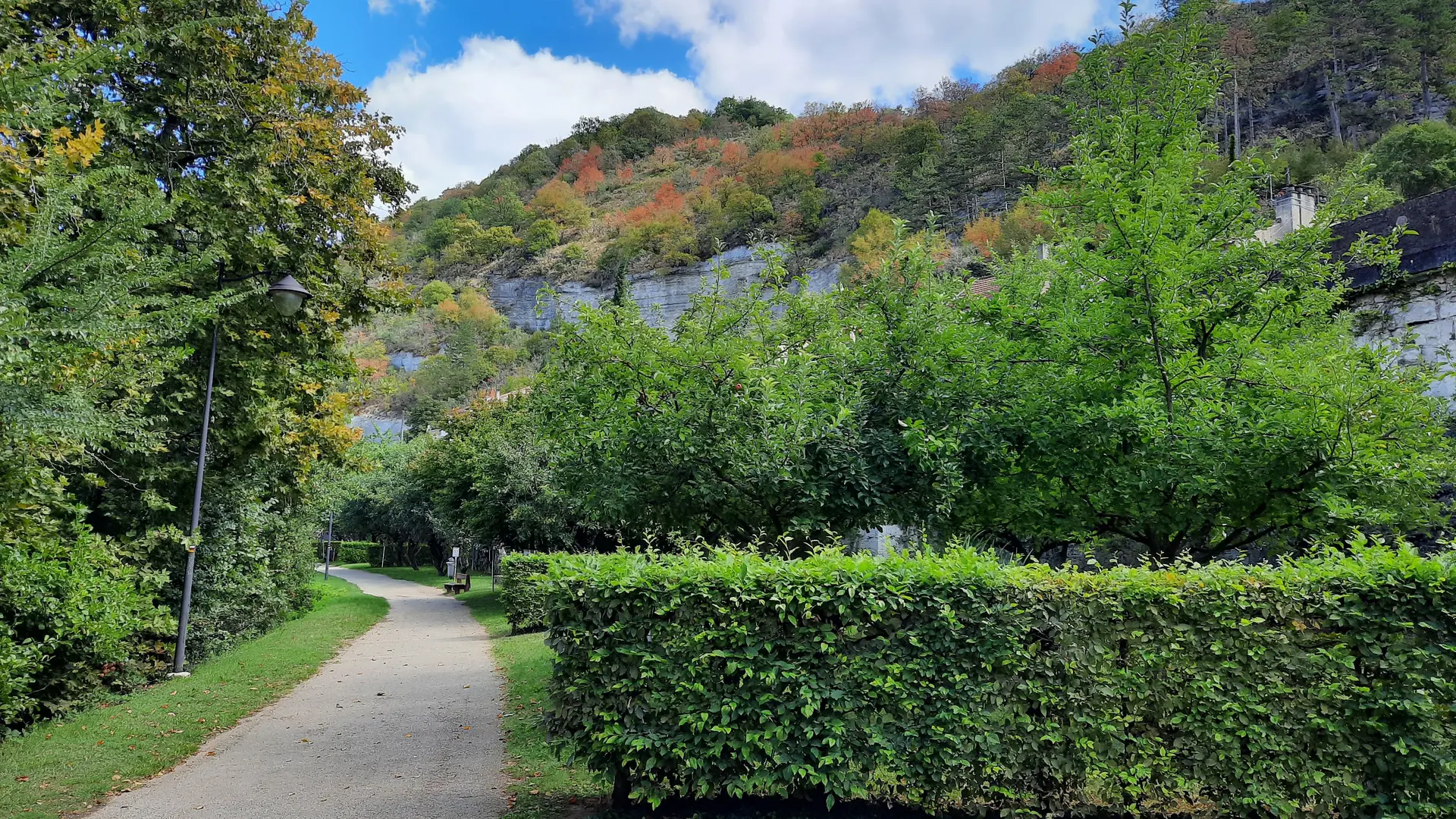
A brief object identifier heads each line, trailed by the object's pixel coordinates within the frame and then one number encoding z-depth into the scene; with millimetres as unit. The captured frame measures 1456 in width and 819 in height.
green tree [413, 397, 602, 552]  21922
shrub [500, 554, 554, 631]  17312
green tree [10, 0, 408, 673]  10398
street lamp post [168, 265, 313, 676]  10164
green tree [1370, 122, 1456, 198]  31922
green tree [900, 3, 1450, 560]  6516
